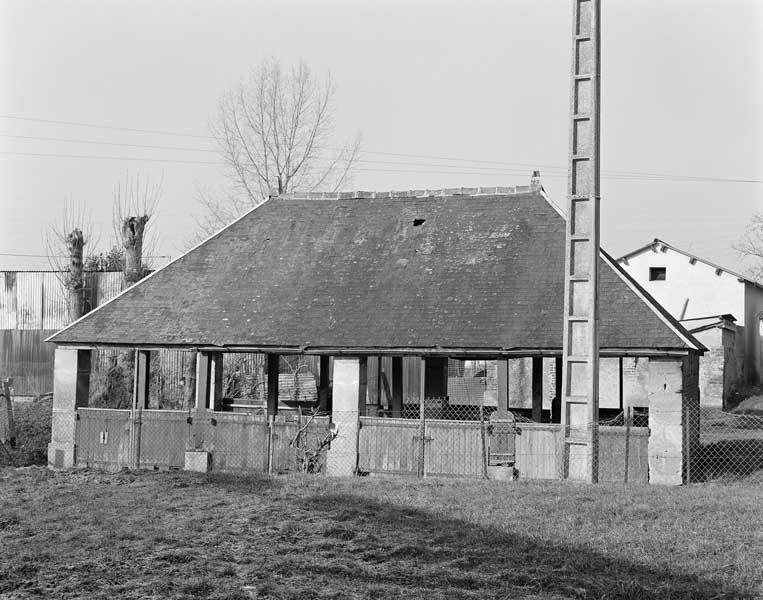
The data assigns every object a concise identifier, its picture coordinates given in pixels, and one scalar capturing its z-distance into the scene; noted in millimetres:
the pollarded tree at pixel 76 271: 34844
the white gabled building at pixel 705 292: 47188
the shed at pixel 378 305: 19797
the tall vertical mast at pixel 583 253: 16500
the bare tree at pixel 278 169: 41375
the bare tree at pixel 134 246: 33375
